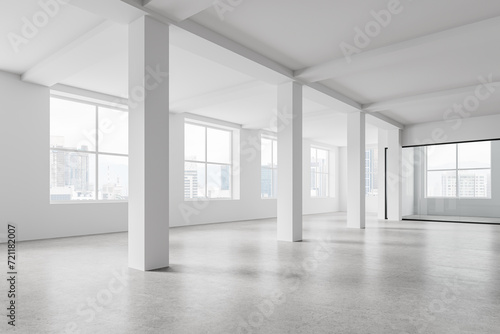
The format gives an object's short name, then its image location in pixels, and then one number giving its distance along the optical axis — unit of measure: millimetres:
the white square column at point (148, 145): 5262
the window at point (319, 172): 20330
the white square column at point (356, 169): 11414
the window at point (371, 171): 20984
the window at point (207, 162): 13414
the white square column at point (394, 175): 14727
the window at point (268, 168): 16609
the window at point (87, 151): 9773
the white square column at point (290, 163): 8359
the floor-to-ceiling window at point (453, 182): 12883
